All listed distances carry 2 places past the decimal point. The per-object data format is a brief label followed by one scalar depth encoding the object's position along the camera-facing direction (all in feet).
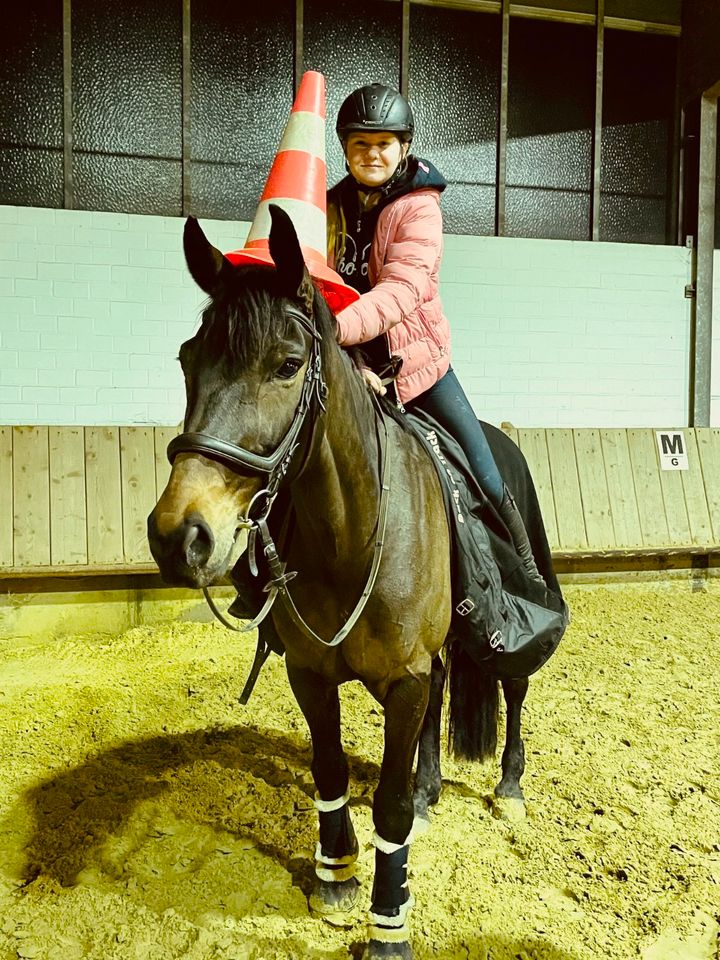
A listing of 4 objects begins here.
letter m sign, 18.34
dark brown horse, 4.34
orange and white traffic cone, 5.79
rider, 6.04
